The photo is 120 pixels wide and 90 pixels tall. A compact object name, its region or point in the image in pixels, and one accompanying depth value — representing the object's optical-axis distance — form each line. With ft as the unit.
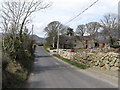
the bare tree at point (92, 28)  167.25
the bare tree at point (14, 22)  43.85
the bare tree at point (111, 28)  142.50
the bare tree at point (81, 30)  185.64
